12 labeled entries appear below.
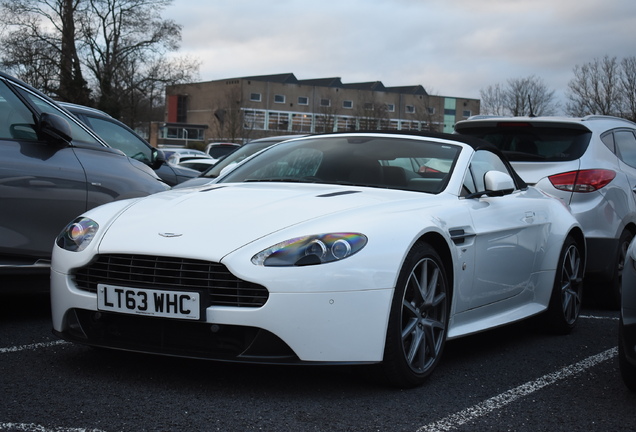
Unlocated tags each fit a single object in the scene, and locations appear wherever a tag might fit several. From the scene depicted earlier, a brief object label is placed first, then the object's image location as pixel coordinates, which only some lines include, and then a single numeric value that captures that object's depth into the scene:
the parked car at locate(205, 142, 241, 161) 35.09
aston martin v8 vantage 3.84
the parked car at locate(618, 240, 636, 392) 3.95
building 100.75
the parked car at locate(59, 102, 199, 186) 9.05
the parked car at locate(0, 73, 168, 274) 5.50
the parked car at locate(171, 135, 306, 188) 9.05
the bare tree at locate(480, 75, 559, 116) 72.38
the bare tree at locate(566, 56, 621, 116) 59.31
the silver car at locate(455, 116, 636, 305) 7.13
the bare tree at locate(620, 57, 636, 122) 58.08
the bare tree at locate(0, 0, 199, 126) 46.59
